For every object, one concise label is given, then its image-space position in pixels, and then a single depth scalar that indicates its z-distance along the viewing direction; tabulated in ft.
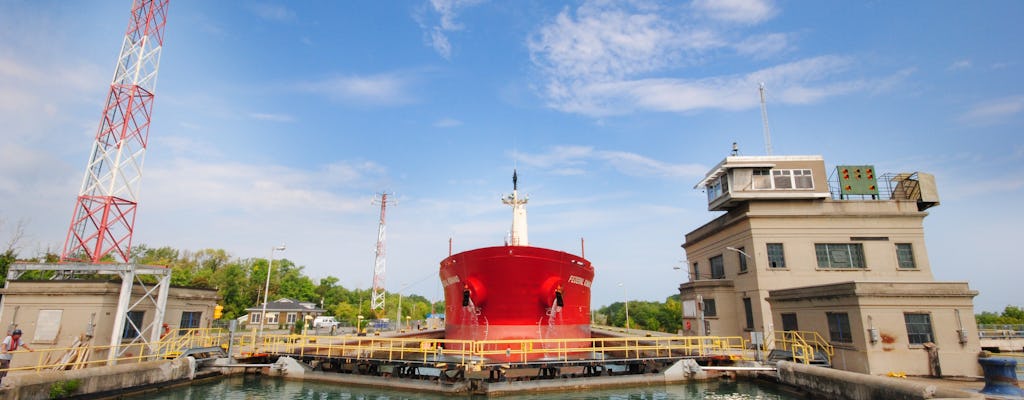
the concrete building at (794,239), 90.79
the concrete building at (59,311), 67.15
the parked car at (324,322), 180.73
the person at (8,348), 53.93
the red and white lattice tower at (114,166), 86.38
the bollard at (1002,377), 43.00
